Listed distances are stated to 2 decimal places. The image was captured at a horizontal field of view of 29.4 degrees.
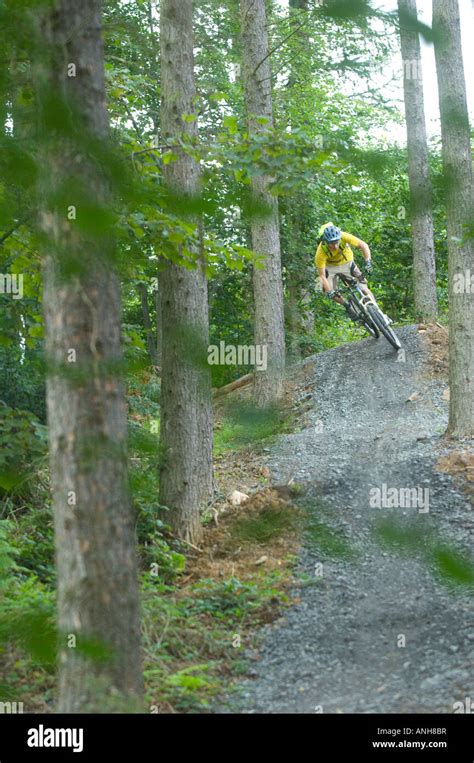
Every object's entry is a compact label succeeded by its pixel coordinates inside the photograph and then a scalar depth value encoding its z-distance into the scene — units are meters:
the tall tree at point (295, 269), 18.31
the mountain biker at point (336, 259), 11.73
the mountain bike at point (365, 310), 13.29
